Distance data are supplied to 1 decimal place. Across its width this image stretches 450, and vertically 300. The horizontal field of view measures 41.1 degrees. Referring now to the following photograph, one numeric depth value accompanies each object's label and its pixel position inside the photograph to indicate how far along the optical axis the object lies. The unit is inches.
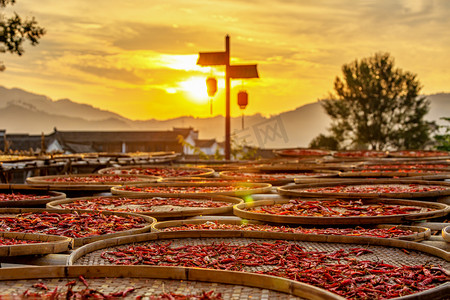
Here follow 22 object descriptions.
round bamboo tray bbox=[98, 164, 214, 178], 389.1
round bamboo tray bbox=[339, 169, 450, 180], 345.7
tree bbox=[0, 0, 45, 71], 808.9
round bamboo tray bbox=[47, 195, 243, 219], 218.7
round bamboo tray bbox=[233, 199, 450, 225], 200.5
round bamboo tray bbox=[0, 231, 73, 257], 153.3
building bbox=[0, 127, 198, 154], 1871.3
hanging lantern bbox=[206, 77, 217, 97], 651.5
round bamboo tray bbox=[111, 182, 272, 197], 269.0
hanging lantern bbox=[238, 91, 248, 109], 719.1
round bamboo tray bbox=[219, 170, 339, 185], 333.4
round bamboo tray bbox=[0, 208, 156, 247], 171.3
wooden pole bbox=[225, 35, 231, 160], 621.9
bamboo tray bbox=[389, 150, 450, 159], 570.3
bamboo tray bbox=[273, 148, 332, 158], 653.9
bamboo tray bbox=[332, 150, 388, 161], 622.7
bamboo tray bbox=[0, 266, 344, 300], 113.3
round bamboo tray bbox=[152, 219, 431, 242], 178.5
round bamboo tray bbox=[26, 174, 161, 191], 296.4
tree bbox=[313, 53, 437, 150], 1761.8
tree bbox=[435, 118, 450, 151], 938.1
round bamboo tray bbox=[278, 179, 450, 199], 253.9
